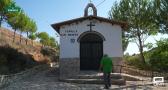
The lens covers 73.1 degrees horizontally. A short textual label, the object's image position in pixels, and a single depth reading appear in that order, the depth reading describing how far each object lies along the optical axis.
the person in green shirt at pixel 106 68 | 5.89
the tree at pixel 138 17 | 12.91
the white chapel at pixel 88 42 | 8.40
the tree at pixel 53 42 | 25.62
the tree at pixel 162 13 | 11.87
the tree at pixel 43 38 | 22.37
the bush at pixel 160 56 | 10.99
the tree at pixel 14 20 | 12.56
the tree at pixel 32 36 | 19.65
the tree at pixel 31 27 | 16.25
